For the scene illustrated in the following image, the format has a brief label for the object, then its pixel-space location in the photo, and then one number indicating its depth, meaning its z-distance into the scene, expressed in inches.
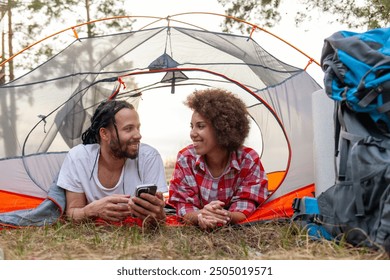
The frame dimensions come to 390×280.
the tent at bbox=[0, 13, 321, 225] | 143.3
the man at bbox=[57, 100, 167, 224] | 126.5
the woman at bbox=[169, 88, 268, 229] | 124.5
